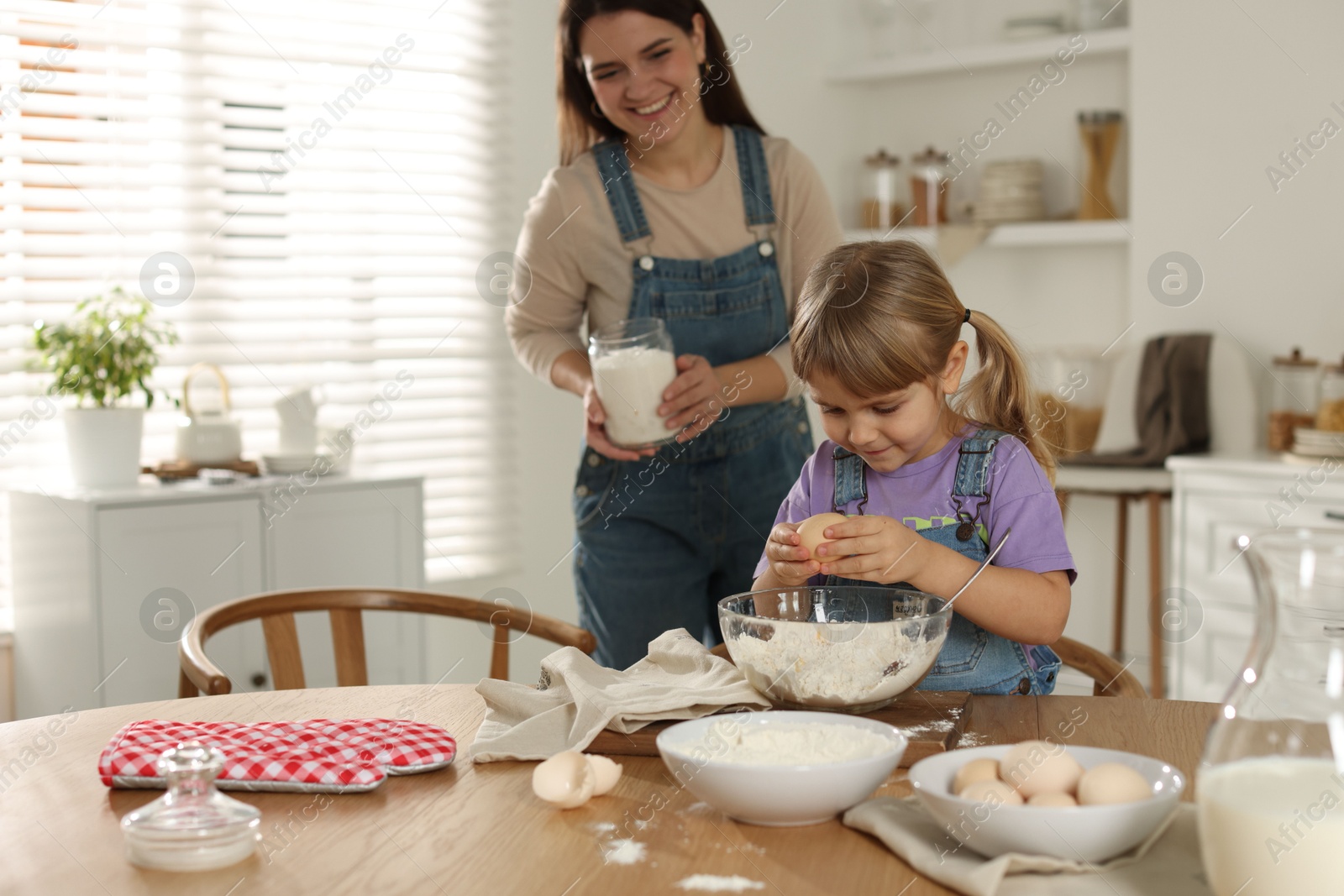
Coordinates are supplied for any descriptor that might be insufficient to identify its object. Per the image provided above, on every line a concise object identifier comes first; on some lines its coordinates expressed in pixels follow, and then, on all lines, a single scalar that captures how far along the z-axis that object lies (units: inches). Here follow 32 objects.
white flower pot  97.7
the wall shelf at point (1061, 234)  137.8
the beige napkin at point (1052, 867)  28.1
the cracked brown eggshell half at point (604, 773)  36.1
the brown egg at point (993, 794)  29.1
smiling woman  70.2
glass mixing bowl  38.9
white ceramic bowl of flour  31.9
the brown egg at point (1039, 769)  29.7
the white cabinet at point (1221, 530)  112.5
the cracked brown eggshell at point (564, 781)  34.9
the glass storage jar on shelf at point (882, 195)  154.4
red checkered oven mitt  36.7
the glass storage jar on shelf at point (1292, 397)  120.5
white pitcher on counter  107.0
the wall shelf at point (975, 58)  137.3
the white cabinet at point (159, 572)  92.6
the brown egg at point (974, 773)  30.2
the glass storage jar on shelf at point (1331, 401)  112.3
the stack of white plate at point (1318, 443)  111.8
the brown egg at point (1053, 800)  28.8
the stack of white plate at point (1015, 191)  144.3
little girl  46.9
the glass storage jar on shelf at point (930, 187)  151.6
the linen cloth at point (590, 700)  39.9
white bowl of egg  28.4
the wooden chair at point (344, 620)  60.7
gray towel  127.2
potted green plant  97.8
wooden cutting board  38.0
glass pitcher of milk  24.1
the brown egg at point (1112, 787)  28.7
